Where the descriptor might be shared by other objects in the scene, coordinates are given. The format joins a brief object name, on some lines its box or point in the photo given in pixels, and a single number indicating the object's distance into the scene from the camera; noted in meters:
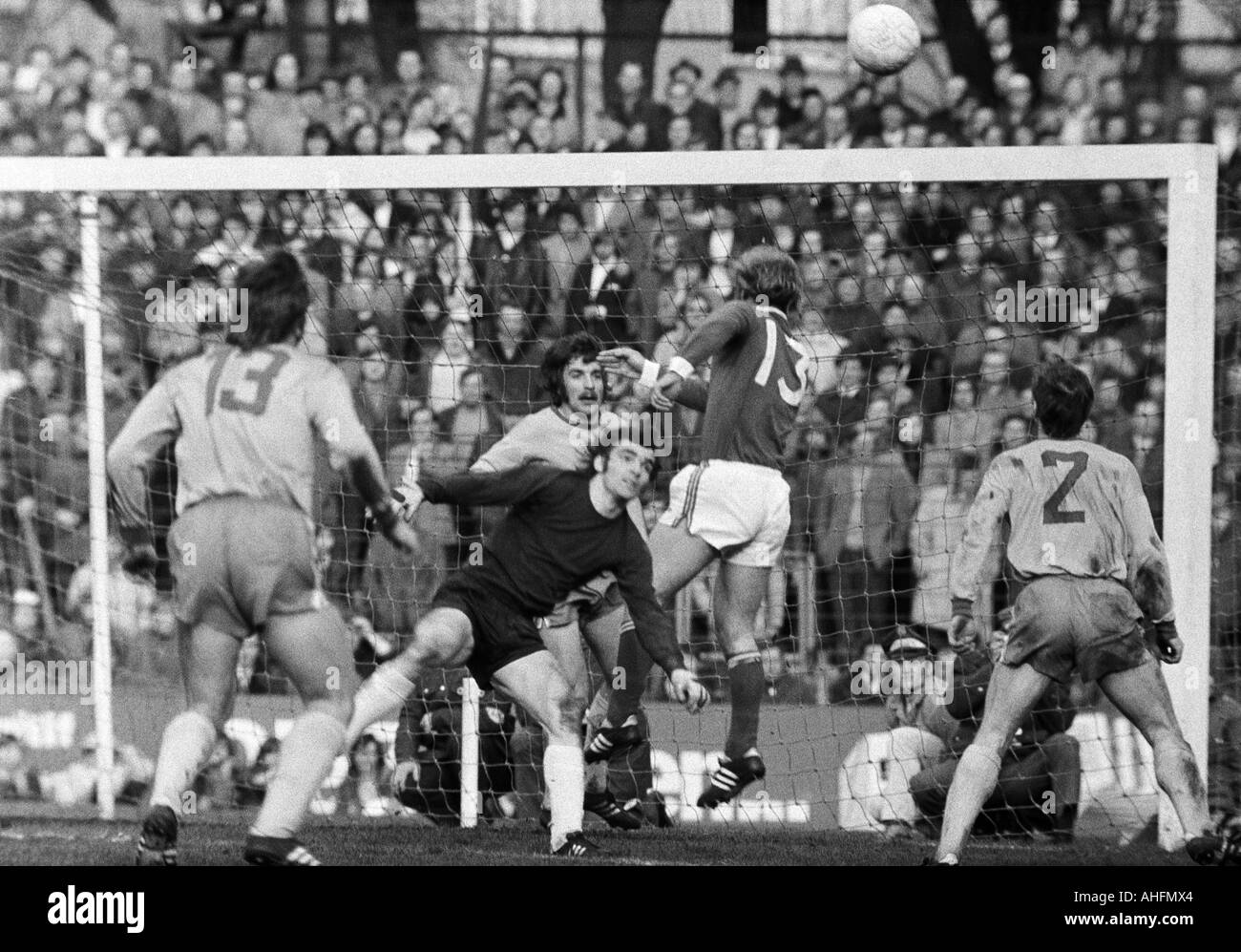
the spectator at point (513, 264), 9.37
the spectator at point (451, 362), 9.12
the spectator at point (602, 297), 9.44
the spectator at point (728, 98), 10.95
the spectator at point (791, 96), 10.95
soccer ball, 8.31
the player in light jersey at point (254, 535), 6.23
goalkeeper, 7.11
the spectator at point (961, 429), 9.38
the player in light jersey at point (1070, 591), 6.86
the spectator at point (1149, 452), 9.20
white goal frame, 8.00
